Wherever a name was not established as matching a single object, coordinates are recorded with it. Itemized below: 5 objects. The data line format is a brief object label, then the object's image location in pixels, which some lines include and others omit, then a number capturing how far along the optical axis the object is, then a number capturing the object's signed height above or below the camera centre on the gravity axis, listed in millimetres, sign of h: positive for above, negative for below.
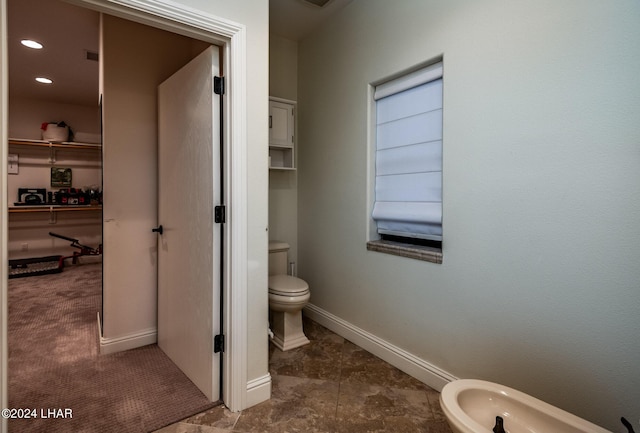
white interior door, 1815 -73
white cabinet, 2977 +715
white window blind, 2043 +377
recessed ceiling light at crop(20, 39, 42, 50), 3191 +1663
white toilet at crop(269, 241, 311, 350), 2420 -758
